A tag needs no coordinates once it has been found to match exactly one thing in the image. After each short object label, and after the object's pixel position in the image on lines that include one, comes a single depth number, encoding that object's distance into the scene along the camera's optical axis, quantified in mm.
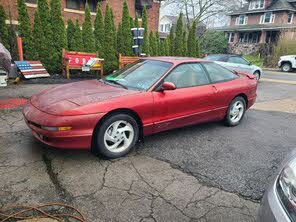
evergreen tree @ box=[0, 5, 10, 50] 9145
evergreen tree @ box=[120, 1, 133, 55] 11812
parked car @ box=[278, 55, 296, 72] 20300
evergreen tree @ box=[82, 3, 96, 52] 10742
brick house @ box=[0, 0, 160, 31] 12234
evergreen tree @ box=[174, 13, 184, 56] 14492
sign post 10500
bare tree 30906
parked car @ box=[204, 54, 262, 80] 11555
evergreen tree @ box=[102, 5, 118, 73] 11209
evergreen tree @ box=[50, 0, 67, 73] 9812
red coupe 3012
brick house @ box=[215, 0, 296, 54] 31297
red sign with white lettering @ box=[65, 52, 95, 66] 9395
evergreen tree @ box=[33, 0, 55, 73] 9508
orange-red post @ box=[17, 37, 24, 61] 8884
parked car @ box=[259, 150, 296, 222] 1483
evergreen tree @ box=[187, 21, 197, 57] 15094
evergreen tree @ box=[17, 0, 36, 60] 9180
